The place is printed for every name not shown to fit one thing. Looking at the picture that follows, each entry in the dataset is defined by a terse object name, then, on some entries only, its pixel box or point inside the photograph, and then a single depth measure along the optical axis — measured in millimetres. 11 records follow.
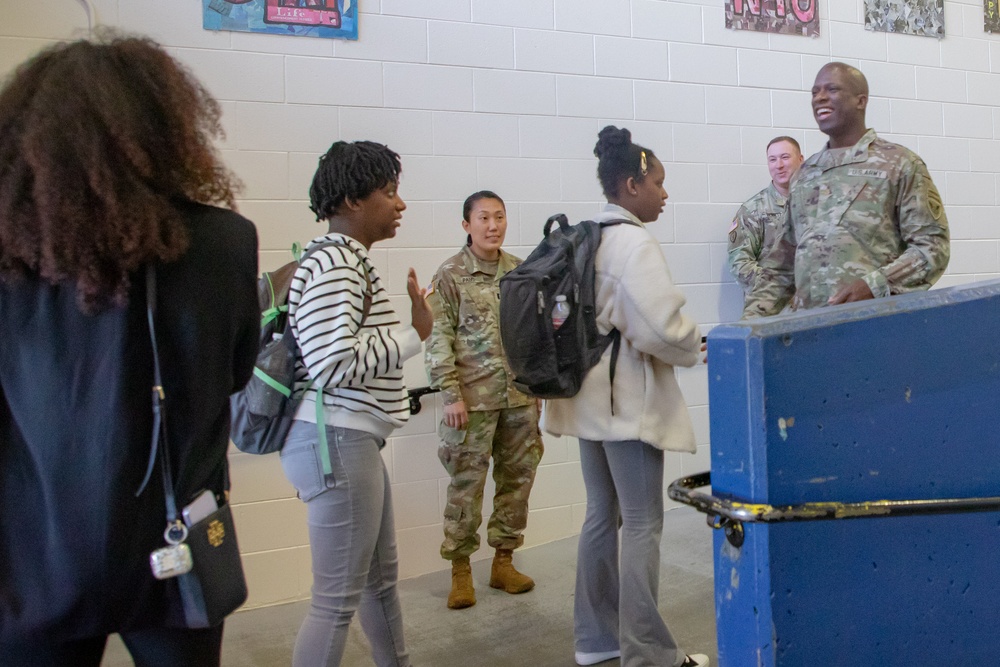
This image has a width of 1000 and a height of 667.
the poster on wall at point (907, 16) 4688
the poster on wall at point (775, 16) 4359
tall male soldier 2572
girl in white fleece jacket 2377
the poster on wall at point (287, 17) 3357
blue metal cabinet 1327
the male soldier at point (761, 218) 4219
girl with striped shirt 1934
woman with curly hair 1104
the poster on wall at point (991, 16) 5020
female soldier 3414
